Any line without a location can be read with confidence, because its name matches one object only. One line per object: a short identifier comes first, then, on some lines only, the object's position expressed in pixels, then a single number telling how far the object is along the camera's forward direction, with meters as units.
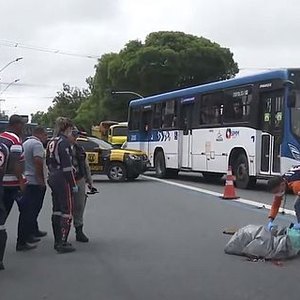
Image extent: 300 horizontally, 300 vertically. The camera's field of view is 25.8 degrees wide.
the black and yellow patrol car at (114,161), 22.06
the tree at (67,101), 116.50
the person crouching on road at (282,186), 8.62
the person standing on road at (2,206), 7.91
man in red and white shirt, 8.27
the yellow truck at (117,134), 43.66
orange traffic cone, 16.70
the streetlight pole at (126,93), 59.12
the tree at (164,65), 61.19
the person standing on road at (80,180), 9.81
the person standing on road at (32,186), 9.53
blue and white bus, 17.09
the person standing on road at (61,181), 9.02
